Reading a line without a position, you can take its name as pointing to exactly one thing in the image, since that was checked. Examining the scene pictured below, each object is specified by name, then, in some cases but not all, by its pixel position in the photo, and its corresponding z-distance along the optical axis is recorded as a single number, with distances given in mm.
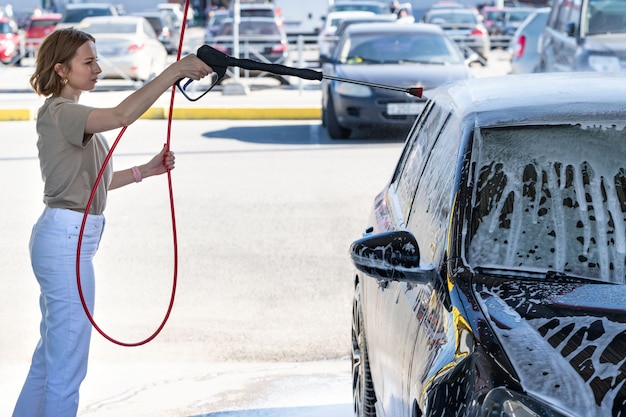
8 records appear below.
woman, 4184
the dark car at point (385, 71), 14883
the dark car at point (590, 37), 13586
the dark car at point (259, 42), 24762
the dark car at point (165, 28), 36875
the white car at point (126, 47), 23594
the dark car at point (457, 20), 34634
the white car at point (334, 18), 32037
